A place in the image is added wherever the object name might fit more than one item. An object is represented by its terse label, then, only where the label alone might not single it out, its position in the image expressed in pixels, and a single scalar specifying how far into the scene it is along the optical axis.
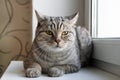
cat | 0.85
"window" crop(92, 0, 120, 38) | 0.98
